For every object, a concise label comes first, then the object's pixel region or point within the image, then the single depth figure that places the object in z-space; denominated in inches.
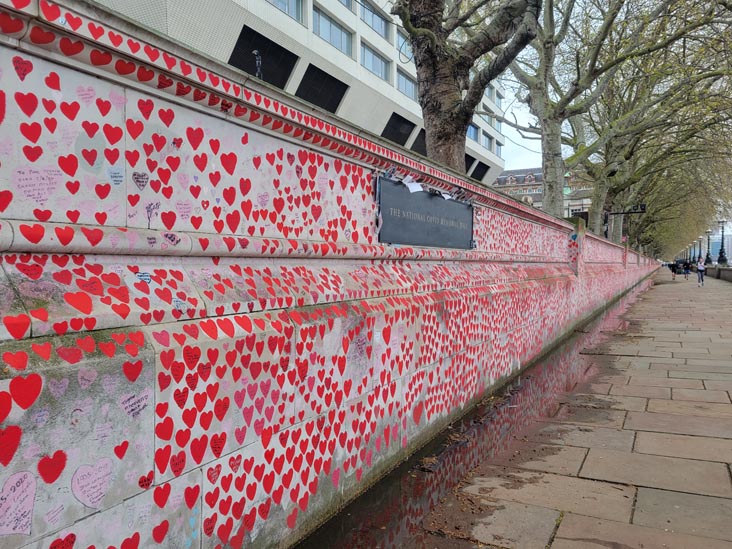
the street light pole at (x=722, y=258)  1868.4
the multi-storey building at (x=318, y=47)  795.4
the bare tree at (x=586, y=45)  513.3
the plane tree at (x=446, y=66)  288.2
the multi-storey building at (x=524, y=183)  4012.8
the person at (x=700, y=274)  1197.1
